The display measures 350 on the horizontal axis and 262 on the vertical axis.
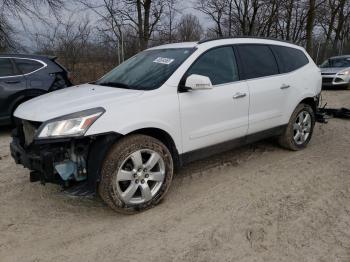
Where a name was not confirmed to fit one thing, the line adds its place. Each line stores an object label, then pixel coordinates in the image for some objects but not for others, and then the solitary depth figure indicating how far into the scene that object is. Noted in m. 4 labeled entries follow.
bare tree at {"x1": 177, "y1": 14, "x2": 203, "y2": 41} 18.17
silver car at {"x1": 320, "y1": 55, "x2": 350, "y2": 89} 13.48
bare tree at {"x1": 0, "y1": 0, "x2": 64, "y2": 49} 13.26
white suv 3.13
